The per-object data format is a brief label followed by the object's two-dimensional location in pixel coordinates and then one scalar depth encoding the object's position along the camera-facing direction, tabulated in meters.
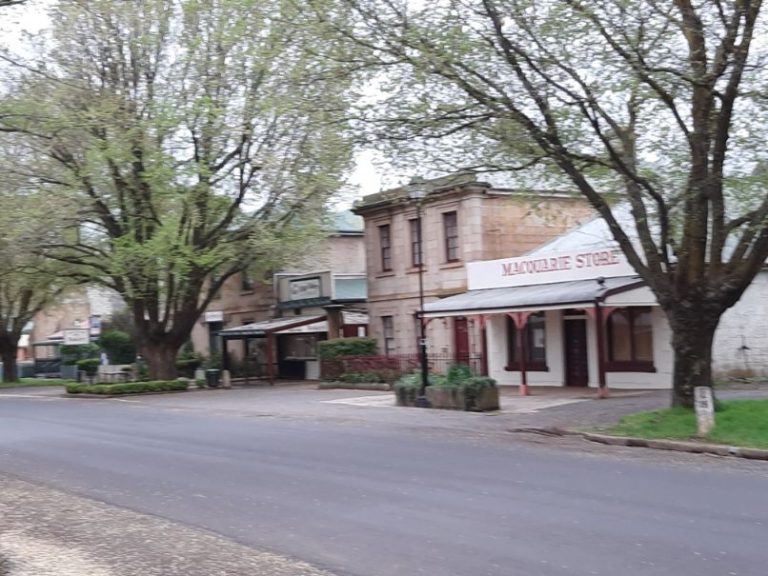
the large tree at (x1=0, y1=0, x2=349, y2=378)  30.61
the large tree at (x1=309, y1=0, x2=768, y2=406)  15.14
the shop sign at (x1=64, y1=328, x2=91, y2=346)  40.59
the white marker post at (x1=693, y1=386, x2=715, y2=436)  15.40
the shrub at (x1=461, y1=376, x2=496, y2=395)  22.78
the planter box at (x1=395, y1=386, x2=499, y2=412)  22.72
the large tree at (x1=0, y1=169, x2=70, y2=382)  30.48
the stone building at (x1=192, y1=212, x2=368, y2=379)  38.81
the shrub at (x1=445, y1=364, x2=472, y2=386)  23.62
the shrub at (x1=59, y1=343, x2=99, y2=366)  55.38
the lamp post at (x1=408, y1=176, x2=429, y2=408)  18.91
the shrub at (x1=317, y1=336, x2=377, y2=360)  34.31
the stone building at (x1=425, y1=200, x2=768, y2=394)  25.25
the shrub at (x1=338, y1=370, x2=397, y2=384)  31.59
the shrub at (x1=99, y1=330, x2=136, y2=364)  52.91
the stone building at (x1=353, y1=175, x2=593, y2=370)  32.09
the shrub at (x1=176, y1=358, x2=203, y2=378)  45.50
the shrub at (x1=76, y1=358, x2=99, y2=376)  44.34
